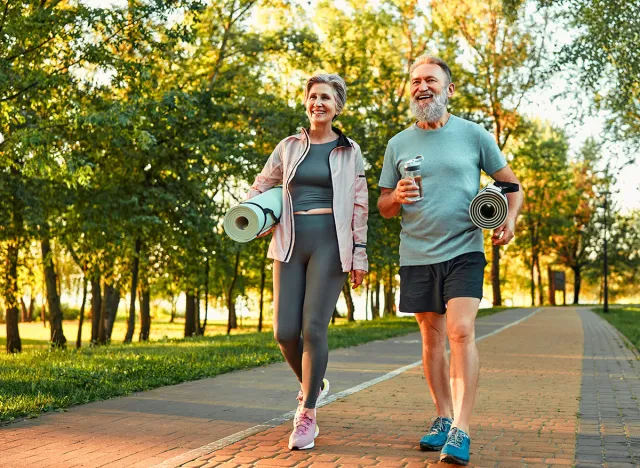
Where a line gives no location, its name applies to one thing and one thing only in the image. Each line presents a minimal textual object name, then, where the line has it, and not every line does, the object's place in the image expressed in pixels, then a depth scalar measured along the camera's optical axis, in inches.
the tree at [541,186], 2063.2
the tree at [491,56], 1352.1
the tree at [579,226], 2503.7
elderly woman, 206.5
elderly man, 189.5
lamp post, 1524.4
